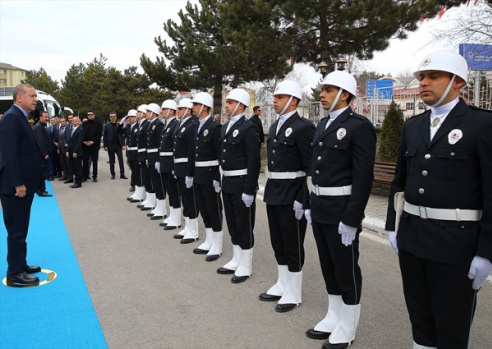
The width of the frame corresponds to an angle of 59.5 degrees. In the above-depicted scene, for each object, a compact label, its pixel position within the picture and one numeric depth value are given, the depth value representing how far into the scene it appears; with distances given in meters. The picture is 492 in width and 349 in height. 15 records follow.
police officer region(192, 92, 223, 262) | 5.63
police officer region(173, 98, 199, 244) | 6.49
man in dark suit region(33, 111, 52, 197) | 10.99
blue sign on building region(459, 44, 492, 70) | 10.84
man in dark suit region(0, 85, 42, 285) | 4.57
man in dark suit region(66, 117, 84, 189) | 12.51
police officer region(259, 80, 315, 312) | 4.03
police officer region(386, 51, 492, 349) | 2.35
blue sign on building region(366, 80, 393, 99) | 15.21
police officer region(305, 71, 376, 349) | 3.16
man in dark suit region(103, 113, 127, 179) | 13.45
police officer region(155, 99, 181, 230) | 7.29
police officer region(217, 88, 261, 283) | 4.71
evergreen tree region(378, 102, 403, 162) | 10.34
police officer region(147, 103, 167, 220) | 8.04
